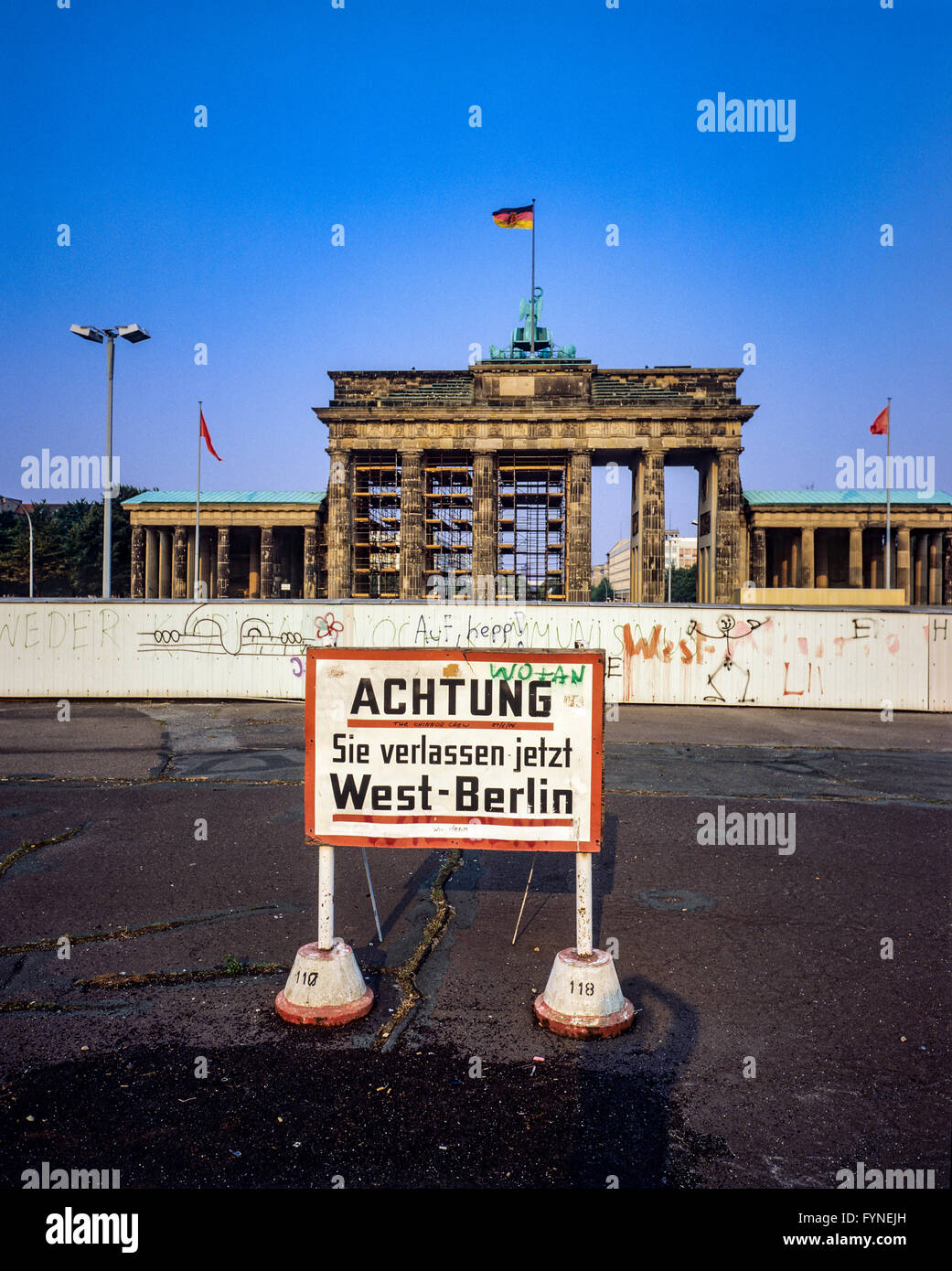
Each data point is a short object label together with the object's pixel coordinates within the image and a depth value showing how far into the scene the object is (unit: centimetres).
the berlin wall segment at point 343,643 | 1504
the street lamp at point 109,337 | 1902
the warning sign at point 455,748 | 383
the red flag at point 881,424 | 3662
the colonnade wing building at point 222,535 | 5225
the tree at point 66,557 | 6553
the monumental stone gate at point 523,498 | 4491
